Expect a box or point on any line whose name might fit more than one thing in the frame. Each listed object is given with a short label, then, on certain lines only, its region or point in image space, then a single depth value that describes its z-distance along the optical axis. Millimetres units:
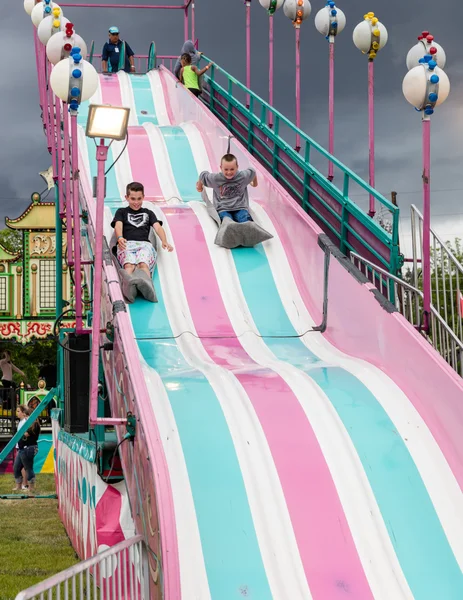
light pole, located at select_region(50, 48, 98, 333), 7160
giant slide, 4711
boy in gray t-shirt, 9367
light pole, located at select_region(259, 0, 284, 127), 13258
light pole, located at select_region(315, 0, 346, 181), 10891
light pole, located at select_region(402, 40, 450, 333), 6578
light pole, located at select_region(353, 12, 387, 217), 9766
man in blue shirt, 18141
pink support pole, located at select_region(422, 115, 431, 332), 6555
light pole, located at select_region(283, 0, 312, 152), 12500
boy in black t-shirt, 8211
